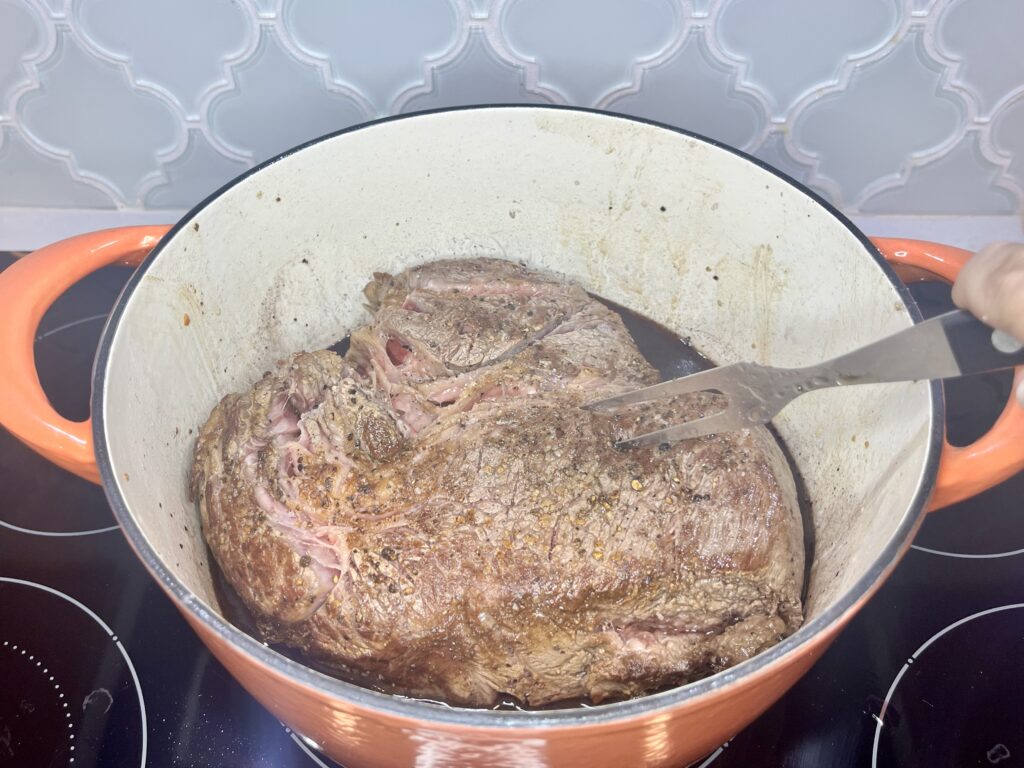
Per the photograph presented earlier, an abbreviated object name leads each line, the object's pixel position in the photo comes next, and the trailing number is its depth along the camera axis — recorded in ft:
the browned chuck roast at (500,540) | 0.95
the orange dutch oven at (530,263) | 0.74
